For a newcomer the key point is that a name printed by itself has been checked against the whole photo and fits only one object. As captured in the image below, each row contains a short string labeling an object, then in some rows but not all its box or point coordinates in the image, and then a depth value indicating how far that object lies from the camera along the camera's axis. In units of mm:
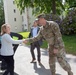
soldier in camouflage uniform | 2258
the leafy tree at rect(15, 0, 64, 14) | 10160
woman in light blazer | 2246
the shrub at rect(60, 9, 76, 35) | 7246
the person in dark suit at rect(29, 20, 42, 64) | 3428
